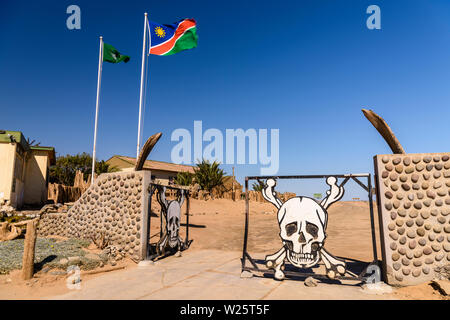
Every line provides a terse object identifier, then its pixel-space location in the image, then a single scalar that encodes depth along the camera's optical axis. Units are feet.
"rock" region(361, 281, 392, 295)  15.80
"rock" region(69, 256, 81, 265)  21.20
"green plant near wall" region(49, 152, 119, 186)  109.19
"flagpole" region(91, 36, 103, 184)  48.78
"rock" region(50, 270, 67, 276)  19.54
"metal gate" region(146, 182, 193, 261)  24.98
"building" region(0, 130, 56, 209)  44.66
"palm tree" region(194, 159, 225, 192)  89.56
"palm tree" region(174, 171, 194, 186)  87.63
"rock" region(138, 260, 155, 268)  22.70
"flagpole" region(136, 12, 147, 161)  39.69
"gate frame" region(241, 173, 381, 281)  16.61
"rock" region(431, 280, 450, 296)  14.41
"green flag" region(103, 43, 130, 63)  48.47
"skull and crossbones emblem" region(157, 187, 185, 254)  25.64
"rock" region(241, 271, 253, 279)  18.79
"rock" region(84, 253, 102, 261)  22.45
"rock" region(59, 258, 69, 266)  20.93
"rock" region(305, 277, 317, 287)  16.80
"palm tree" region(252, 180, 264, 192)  112.37
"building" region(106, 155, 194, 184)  112.98
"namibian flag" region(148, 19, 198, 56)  42.96
